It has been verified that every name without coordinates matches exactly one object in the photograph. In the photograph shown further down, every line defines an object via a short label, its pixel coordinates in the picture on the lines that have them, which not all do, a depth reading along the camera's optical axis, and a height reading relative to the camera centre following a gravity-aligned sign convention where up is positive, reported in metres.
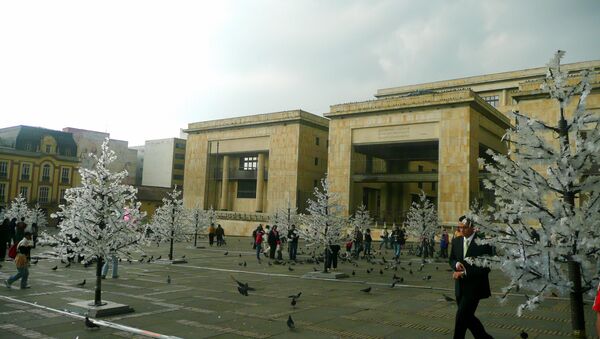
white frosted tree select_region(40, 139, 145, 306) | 10.60 -0.30
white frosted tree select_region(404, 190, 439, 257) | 25.72 -0.10
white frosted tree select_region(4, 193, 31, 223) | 39.72 -0.60
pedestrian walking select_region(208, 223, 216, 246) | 36.16 -1.73
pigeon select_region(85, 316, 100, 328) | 8.66 -2.22
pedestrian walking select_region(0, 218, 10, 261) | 19.45 -1.43
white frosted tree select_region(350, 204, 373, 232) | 33.21 +0.03
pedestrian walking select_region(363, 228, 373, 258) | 27.25 -1.32
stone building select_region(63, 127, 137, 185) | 86.66 +12.83
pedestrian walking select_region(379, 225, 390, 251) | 34.59 -1.30
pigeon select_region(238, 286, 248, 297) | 12.22 -2.07
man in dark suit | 6.59 -0.94
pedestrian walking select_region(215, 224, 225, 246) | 36.33 -1.63
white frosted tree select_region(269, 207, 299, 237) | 33.73 -0.33
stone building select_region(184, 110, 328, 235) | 55.62 +7.03
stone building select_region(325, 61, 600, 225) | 41.22 +8.79
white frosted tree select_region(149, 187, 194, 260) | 23.58 -0.68
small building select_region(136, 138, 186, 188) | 99.56 +11.17
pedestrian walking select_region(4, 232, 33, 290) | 12.79 -1.58
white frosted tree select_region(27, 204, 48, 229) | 41.00 -1.09
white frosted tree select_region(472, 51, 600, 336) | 5.96 +0.28
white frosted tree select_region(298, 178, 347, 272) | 18.20 -0.25
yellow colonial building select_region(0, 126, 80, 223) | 67.19 +6.50
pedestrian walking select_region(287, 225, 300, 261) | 24.23 -1.36
